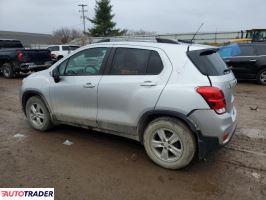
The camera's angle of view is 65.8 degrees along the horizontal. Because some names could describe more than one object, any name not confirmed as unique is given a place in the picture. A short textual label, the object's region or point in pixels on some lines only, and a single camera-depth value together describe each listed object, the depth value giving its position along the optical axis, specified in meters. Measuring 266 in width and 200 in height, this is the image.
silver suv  2.56
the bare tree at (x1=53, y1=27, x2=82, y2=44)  51.02
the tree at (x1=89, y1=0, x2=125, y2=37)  36.40
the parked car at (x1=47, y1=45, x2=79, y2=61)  15.47
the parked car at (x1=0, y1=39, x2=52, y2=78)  9.04
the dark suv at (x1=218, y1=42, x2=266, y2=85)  7.70
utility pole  42.93
